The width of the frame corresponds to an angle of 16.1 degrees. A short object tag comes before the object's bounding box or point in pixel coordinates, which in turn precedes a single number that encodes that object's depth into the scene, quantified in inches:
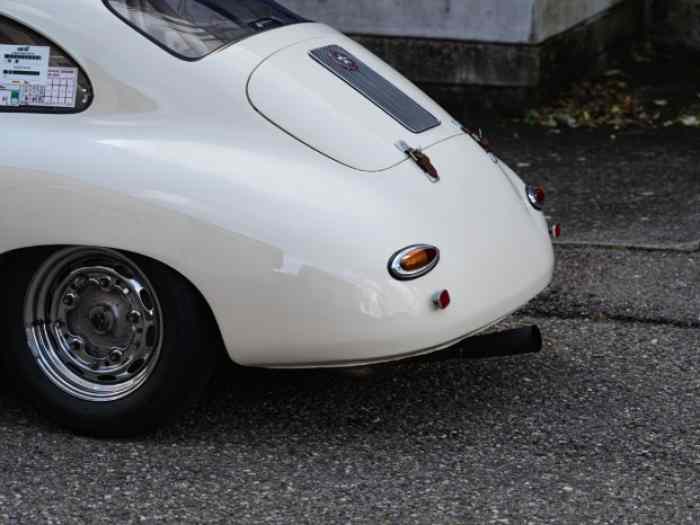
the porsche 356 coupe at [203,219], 306.0
